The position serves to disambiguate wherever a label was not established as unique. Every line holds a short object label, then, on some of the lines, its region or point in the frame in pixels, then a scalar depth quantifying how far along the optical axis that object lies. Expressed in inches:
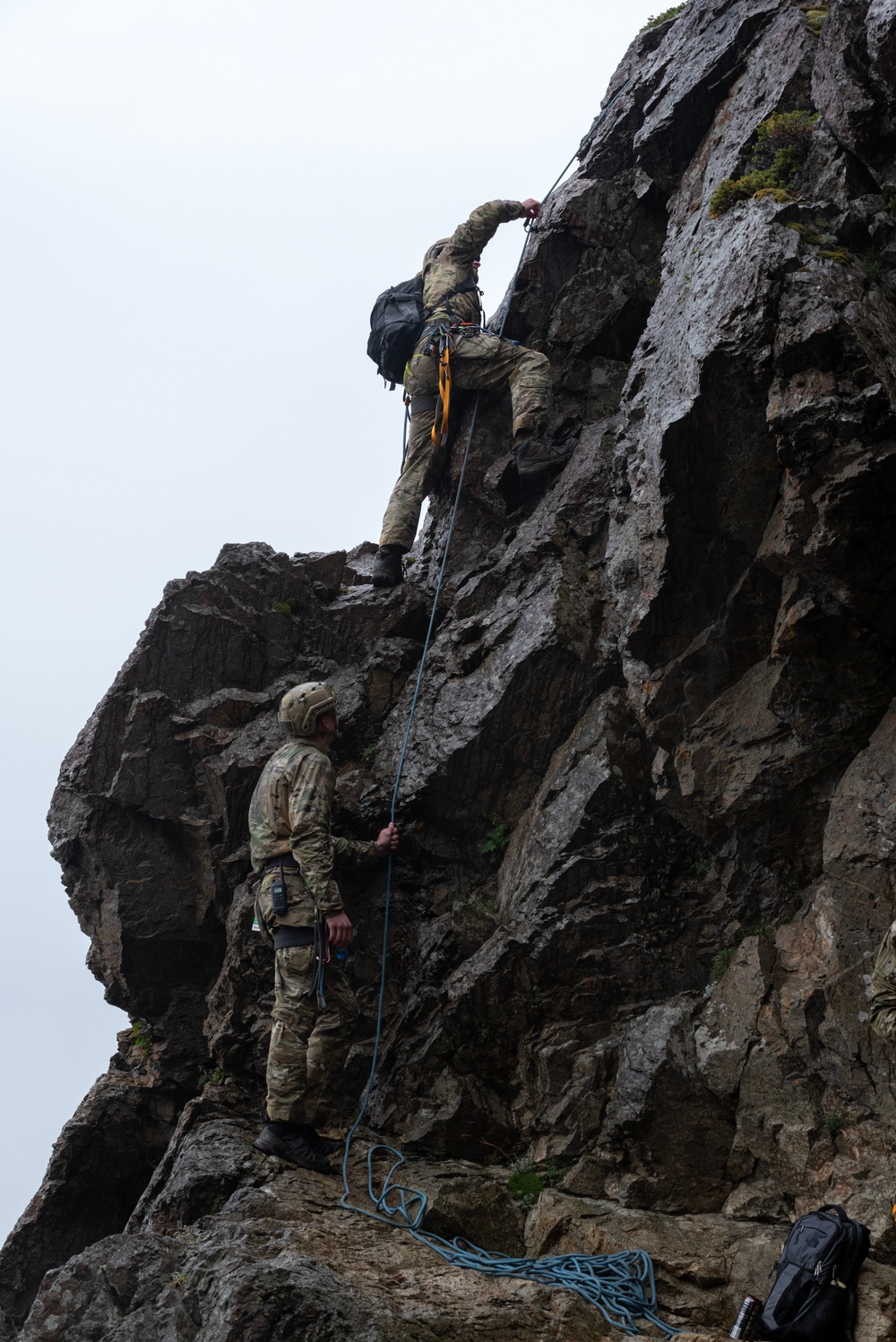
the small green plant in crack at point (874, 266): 303.9
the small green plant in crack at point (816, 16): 367.9
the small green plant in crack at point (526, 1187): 290.7
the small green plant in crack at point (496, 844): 358.0
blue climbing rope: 232.8
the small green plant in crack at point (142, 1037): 413.7
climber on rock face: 436.1
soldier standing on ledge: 304.0
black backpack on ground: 206.4
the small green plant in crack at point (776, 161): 334.6
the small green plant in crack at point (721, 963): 300.2
